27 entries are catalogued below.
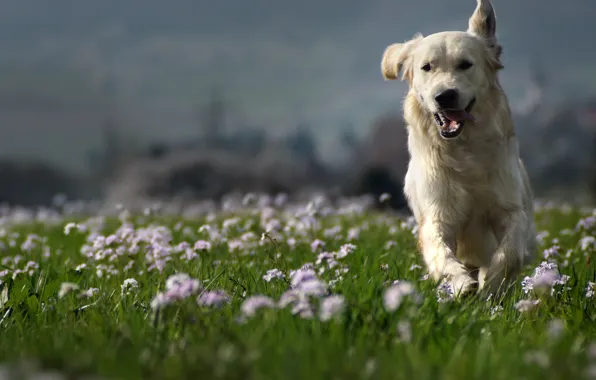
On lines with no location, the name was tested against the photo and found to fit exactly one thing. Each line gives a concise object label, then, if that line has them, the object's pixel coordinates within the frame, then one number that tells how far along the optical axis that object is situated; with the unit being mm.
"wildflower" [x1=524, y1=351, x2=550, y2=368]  4141
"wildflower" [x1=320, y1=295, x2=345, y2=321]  4441
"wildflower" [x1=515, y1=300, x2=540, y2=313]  6203
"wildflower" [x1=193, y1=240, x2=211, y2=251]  9352
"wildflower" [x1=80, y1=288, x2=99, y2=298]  7134
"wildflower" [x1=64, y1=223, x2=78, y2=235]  11027
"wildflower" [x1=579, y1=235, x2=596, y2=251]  11526
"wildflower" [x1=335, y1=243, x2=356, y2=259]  9023
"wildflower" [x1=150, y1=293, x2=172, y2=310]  4846
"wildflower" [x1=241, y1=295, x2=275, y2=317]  4613
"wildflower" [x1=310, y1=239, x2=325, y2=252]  10153
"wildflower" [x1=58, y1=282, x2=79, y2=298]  5397
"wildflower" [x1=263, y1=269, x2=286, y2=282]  7496
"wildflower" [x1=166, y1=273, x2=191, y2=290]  4894
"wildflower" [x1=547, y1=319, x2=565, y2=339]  4141
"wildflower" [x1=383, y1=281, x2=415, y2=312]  4414
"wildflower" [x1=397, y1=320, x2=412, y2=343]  4543
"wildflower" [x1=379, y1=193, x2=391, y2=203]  12461
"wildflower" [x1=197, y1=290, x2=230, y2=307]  4937
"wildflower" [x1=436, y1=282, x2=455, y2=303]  6703
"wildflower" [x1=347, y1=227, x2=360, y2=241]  12309
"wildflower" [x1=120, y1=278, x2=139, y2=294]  7535
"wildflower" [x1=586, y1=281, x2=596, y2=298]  7423
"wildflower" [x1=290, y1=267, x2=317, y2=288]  5074
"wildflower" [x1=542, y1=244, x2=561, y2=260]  10621
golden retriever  8961
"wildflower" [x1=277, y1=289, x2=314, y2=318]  5004
